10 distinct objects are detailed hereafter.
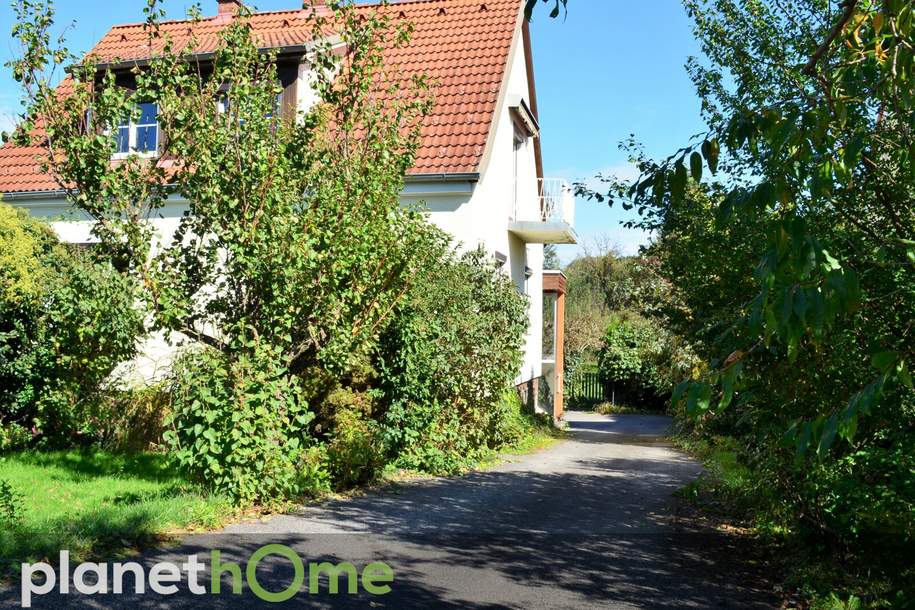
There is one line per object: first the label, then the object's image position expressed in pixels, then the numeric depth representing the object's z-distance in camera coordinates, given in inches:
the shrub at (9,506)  293.1
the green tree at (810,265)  112.8
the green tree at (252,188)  359.3
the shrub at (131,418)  511.5
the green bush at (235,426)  343.6
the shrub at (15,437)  498.2
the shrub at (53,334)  382.4
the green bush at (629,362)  1387.8
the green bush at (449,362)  486.3
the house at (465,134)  628.7
